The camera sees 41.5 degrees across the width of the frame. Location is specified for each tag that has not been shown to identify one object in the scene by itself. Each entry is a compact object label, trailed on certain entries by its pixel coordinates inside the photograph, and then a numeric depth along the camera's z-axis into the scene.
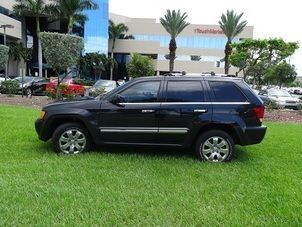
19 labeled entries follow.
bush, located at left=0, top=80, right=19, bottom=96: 23.23
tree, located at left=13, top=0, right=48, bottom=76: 44.28
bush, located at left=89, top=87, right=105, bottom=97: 19.67
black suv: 7.55
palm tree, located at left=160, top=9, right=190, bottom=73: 52.94
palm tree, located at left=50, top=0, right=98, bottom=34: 42.69
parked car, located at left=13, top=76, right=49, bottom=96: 26.42
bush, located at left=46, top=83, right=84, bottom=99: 20.21
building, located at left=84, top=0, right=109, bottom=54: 65.50
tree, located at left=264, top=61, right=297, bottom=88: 64.56
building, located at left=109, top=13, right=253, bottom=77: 70.81
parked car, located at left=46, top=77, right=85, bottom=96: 20.58
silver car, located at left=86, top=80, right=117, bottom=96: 20.23
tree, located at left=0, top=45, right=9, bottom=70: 20.02
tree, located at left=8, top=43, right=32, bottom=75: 48.91
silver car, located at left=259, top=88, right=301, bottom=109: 24.03
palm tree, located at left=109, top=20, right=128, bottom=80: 70.50
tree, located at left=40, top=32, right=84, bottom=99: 18.11
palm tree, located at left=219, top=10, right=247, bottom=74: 50.78
